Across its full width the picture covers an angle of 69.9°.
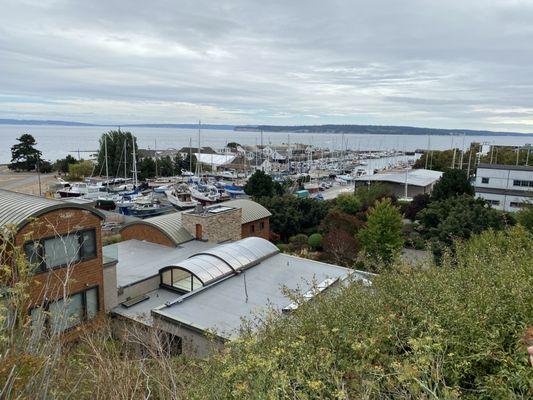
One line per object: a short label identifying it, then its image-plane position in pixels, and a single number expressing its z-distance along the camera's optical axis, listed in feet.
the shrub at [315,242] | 85.68
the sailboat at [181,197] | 129.29
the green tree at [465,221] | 76.07
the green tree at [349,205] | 109.19
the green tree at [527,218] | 69.97
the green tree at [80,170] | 207.62
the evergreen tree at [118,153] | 210.38
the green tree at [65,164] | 219.82
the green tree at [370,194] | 116.99
